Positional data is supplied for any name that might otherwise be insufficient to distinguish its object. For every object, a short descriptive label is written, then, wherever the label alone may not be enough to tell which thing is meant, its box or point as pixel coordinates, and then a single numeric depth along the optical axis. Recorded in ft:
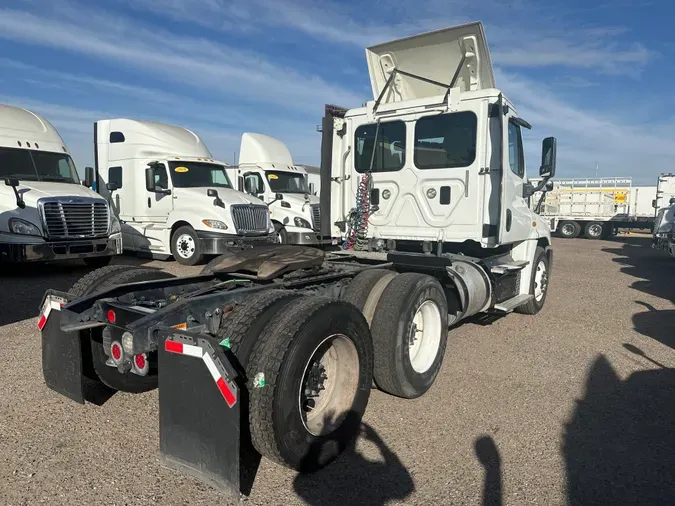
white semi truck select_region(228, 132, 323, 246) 46.93
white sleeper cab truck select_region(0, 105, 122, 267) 29.89
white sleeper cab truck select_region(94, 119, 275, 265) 37.83
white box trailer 87.76
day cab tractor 8.87
